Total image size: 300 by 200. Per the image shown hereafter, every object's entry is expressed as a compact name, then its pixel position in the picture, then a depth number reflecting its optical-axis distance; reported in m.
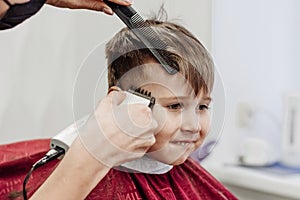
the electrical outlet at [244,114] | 1.67
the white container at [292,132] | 1.56
